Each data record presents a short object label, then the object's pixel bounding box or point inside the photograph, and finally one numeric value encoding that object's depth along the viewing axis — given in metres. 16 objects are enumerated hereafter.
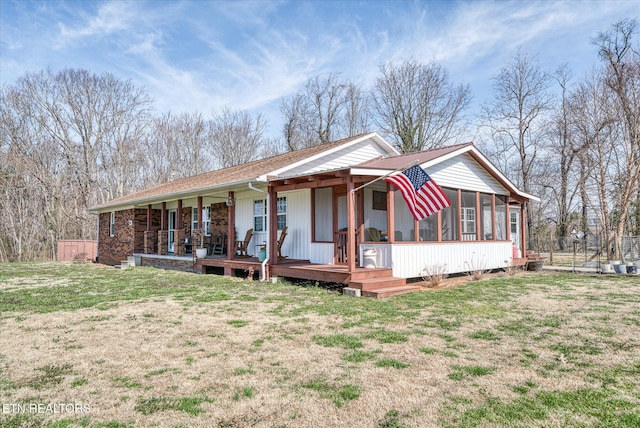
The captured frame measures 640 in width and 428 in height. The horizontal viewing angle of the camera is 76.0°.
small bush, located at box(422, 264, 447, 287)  9.70
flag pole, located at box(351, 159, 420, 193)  8.62
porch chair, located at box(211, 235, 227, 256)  14.57
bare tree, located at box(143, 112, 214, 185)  31.67
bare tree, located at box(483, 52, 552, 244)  27.27
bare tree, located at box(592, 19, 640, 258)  19.00
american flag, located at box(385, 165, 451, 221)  8.66
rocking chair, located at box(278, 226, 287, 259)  11.65
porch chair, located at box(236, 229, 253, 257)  12.81
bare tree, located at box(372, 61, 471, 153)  26.80
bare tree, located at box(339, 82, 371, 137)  30.89
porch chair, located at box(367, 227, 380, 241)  11.10
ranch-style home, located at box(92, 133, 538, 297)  9.41
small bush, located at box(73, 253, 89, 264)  19.94
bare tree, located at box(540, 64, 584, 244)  26.30
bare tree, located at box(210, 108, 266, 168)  32.59
